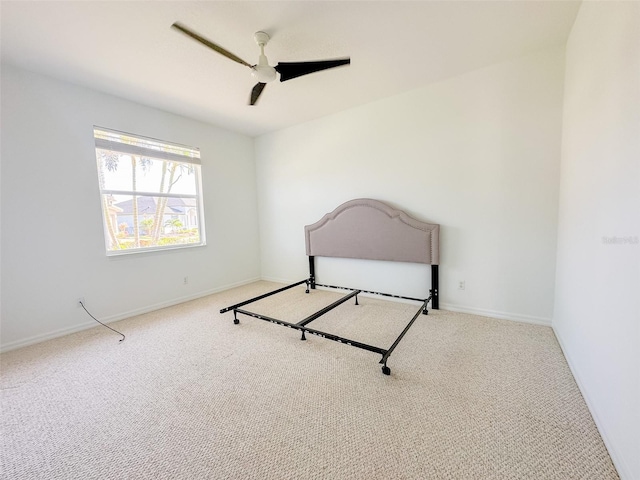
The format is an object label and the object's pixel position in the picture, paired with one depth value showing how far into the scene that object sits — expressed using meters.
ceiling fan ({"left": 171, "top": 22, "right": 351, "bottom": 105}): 1.99
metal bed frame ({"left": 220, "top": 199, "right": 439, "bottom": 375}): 2.82
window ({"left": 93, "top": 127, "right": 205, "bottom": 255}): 3.08
